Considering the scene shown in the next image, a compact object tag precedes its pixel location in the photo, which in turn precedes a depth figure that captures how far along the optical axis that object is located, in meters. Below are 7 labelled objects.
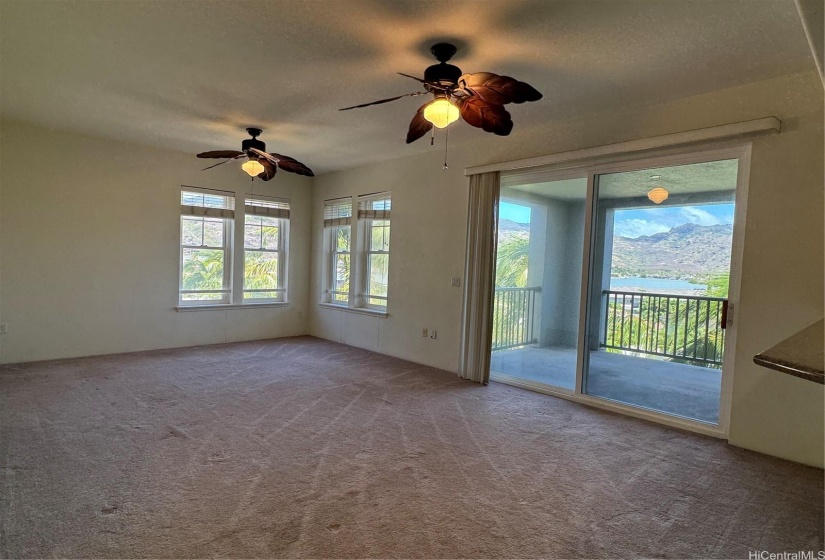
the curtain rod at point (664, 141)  3.12
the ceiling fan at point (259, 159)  4.48
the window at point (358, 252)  6.39
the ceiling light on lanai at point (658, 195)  3.79
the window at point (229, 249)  6.19
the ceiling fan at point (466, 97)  2.54
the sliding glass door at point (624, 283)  3.54
